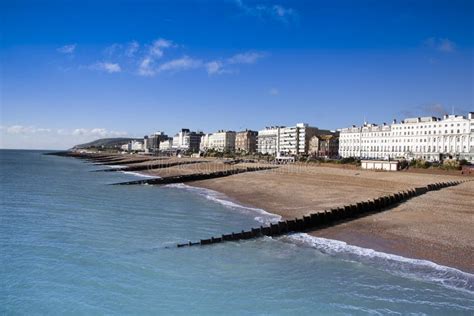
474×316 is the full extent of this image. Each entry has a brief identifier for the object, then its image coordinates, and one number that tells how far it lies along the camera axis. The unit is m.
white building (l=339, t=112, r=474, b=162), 104.56
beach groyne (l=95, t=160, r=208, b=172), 99.14
